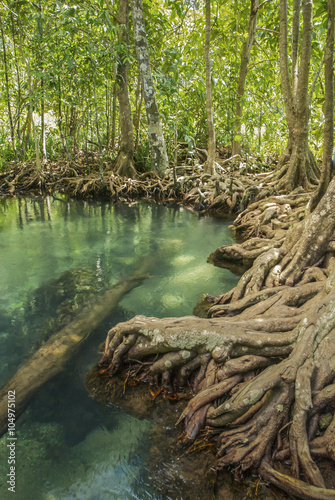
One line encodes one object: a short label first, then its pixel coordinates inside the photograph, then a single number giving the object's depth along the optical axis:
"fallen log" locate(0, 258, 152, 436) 2.76
